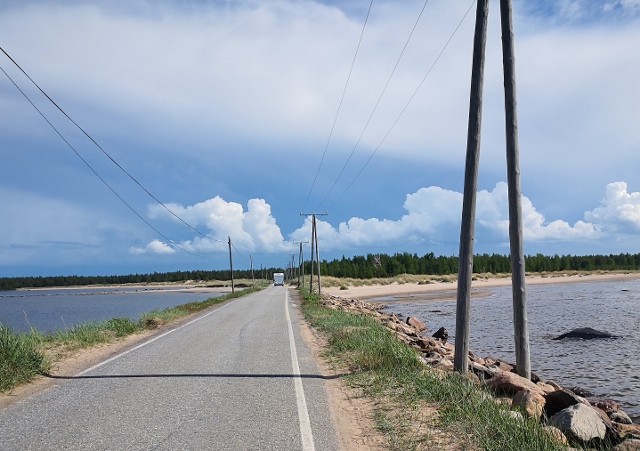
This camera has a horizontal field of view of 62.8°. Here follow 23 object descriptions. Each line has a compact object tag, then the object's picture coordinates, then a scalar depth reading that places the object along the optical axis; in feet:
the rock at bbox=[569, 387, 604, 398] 39.60
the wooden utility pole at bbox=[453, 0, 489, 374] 30.94
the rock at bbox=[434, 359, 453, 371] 36.19
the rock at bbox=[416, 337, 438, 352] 55.53
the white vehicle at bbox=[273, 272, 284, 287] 395.65
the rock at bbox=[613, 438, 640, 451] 20.57
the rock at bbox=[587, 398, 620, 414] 32.94
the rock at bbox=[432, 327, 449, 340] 77.62
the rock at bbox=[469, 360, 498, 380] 37.06
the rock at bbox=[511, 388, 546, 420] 25.53
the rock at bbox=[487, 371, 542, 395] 30.12
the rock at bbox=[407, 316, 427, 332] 89.46
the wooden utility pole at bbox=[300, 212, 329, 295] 175.22
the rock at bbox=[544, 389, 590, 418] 27.78
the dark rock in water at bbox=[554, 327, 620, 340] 71.47
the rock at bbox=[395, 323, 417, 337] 68.51
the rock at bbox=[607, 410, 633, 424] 30.32
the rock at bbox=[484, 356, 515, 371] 45.21
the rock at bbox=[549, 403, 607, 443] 22.30
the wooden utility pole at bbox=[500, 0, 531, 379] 30.81
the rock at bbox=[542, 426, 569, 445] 19.86
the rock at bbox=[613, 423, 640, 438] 27.38
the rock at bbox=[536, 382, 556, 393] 36.01
